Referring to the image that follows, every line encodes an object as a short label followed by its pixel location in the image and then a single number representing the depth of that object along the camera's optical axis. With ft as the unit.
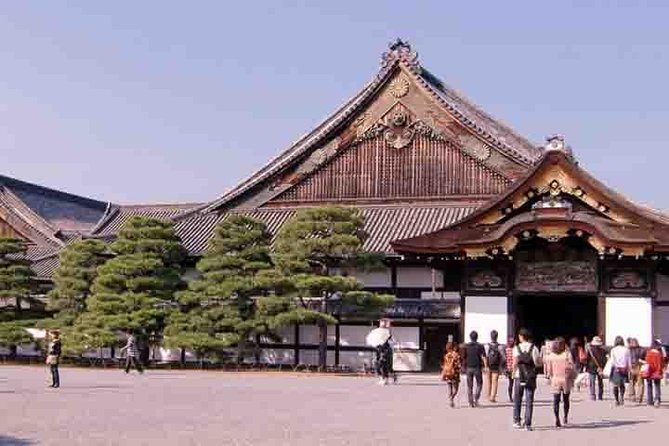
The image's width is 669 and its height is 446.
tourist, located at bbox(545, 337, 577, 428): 51.06
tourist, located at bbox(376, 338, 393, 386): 81.25
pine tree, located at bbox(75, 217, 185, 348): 104.94
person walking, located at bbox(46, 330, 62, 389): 75.51
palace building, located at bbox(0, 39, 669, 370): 95.76
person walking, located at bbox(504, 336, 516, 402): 64.23
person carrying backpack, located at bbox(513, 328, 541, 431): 49.98
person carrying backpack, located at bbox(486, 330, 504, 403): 64.34
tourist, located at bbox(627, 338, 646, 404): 67.72
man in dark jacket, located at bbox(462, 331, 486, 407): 62.28
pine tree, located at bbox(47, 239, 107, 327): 114.11
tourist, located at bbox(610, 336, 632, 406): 65.98
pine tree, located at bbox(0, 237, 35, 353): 117.29
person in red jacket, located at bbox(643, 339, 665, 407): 65.05
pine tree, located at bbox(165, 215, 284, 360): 101.19
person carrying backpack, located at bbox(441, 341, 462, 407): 62.08
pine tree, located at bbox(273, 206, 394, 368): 97.91
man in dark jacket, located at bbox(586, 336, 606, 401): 70.18
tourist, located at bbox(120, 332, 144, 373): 97.25
